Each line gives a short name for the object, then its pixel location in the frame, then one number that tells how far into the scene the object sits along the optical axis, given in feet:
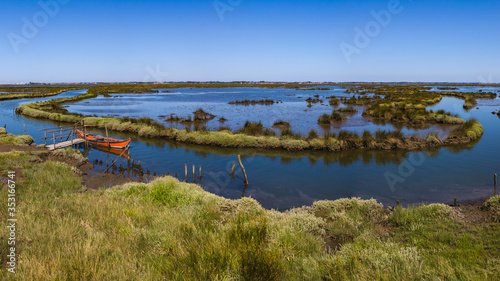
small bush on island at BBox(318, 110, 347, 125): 121.73
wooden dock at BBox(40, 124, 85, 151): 74.03
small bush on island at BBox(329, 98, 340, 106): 200.32
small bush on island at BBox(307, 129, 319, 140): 84.07
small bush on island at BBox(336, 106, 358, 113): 158.86
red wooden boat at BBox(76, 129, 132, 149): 81.00
